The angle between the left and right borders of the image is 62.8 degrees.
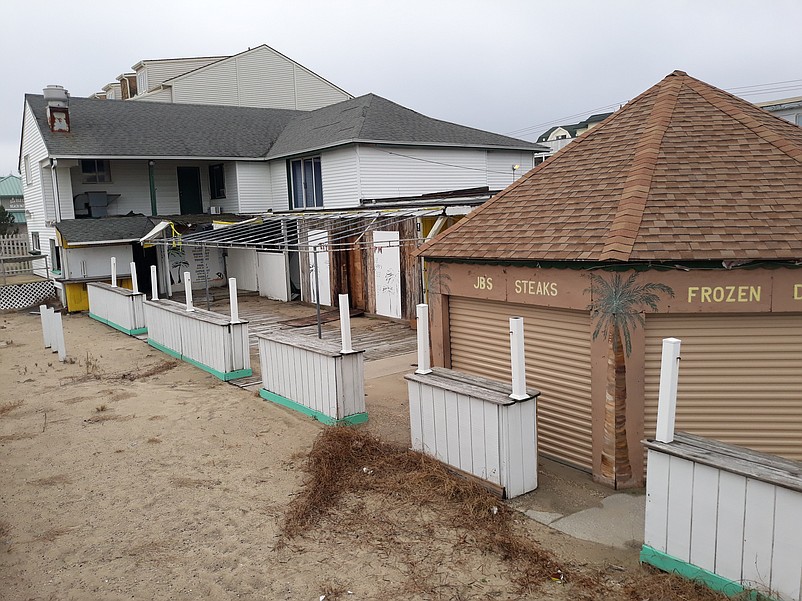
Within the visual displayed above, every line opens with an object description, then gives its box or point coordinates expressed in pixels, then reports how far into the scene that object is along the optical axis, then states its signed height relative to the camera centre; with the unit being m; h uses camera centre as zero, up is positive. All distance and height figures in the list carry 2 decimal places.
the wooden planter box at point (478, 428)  6.95 -2.42
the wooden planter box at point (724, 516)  4.75 -2.43
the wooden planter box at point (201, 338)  12.80 -2.58
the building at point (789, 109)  29.75 +4.02
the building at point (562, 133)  47.69 +5.55
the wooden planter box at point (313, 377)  9.67 -2.55
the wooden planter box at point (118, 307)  18.52 -2.62
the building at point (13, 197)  54.57 +2.18
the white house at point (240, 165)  22.39 +1.86
